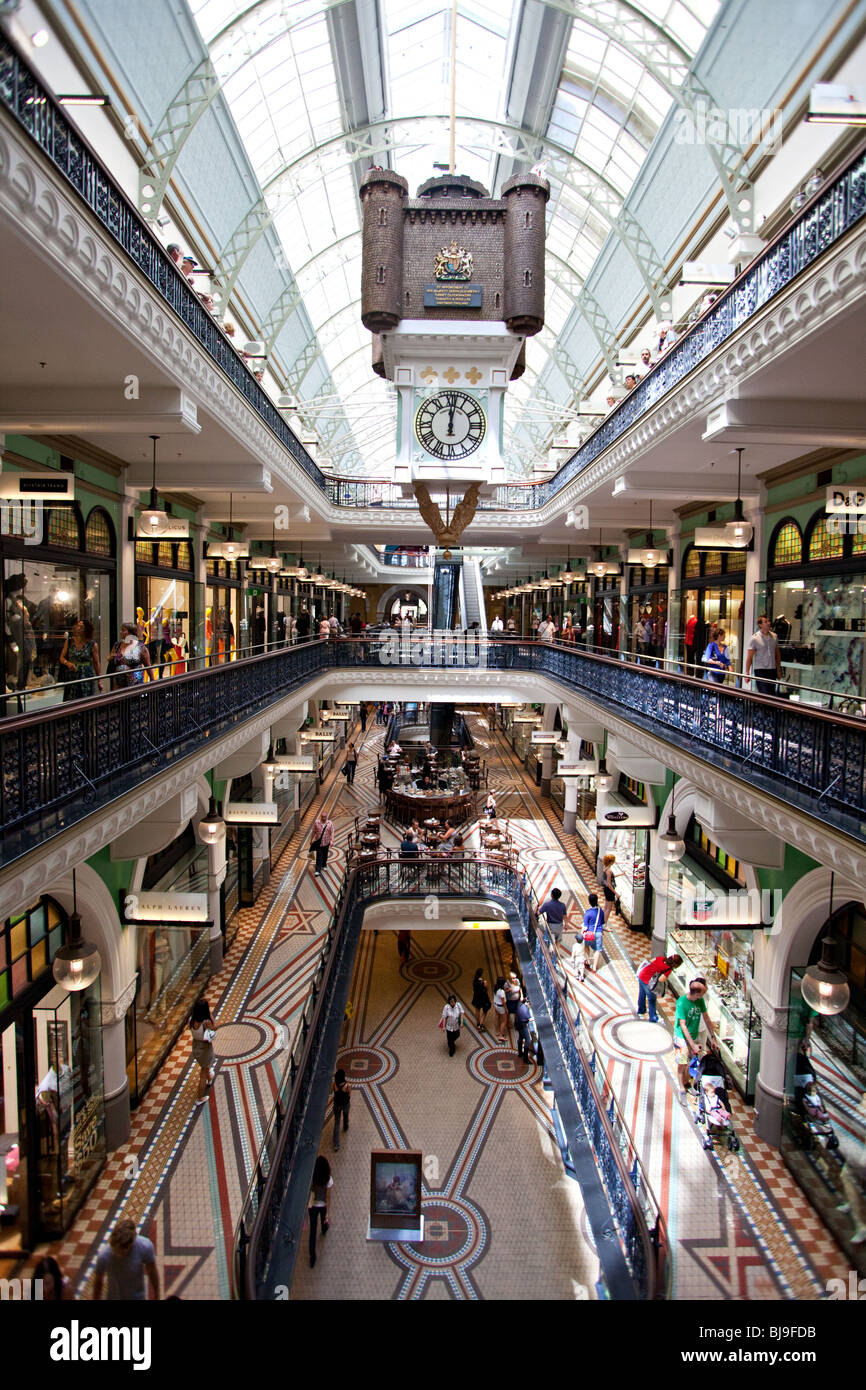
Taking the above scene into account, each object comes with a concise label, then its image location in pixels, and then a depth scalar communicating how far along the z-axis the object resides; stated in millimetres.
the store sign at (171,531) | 8875
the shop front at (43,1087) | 6734
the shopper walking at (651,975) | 12109
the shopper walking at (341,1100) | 10578
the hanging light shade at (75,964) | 5789
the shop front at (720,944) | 8898
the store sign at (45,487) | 7051
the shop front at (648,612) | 14992
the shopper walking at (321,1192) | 8422
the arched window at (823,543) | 9203
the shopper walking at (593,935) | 13855
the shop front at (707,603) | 12797
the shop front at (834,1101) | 7527
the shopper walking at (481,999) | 13897
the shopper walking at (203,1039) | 9984
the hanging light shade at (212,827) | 9648
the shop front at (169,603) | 12406
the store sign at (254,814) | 12344
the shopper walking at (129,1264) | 5004
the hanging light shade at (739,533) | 8734
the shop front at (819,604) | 8758
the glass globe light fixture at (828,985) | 5609
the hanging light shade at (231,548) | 12844
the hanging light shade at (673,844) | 10477
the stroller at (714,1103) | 9172
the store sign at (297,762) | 15164
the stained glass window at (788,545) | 10334
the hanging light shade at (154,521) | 8617
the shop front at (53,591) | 8117
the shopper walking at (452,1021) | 12633
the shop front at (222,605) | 15852
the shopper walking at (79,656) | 8938
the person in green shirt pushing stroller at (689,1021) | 10562
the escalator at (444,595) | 21828
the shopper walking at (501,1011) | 13766
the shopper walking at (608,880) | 16469
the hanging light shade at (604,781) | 15172
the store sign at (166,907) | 8711
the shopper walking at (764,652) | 8305
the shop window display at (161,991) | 9867
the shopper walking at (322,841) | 18062
